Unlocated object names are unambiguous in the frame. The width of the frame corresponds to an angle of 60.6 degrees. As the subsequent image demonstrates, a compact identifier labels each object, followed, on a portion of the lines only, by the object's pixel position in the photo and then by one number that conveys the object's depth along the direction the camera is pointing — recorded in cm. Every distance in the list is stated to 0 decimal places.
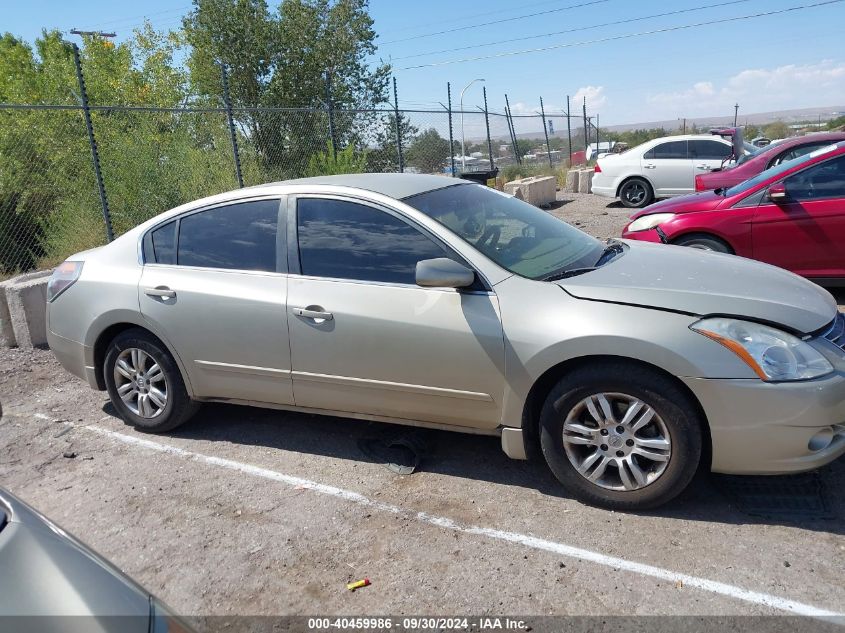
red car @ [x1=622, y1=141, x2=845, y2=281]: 684
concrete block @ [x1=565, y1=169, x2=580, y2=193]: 2020
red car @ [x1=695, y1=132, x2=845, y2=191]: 1078
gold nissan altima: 337
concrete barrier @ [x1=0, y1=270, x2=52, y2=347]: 685
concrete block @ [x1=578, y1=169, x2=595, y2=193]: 1983
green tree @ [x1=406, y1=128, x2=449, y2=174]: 1846
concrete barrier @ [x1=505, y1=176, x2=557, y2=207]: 1611
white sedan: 1553
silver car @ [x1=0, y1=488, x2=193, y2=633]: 153
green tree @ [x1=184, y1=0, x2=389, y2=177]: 2223
